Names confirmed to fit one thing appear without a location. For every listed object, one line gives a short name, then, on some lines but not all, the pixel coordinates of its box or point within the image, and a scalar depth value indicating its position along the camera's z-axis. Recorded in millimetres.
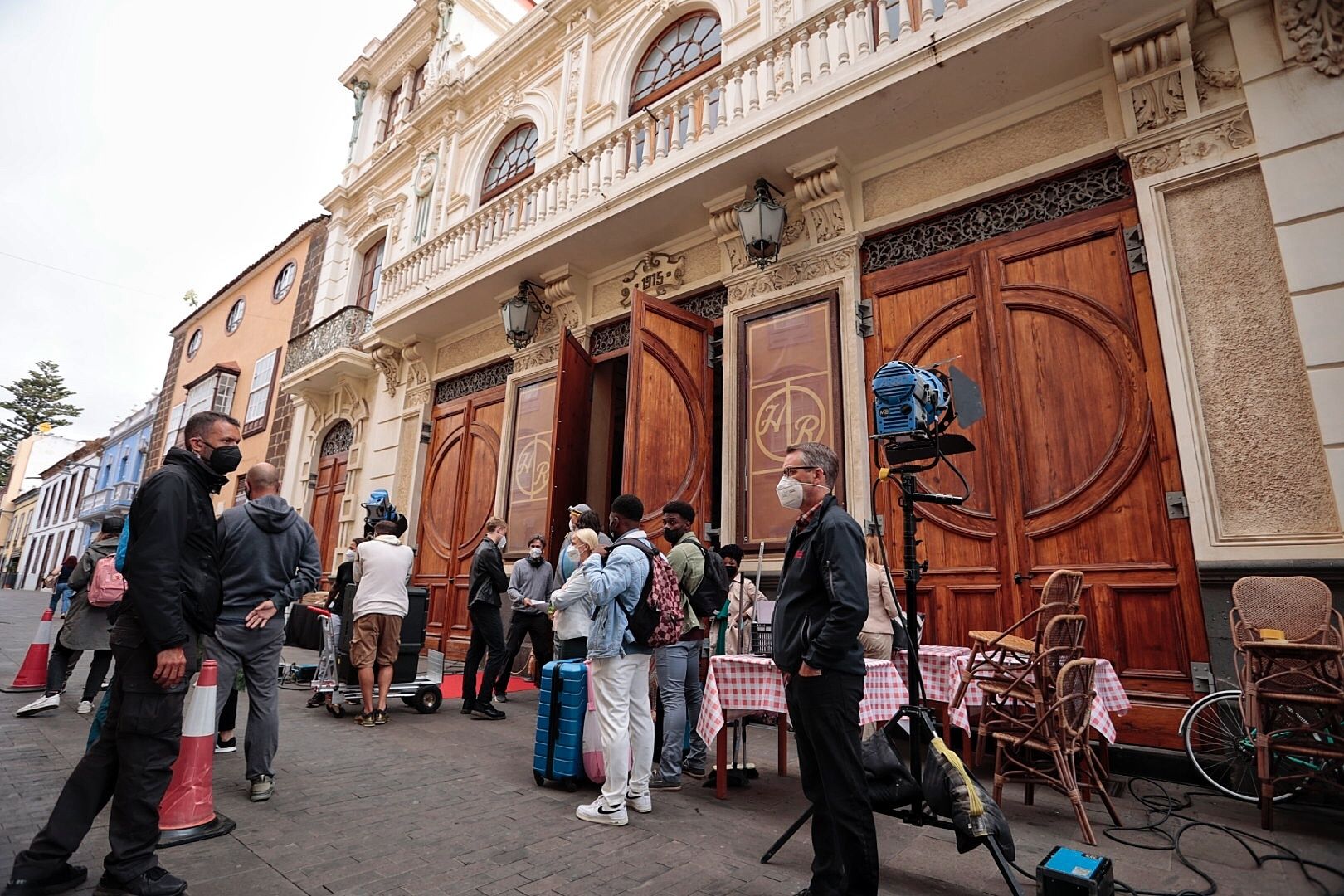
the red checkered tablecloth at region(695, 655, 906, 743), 3635
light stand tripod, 2680
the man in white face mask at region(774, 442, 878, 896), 2359
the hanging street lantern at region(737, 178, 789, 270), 6672
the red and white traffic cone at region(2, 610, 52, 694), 6066
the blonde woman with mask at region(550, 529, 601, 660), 3641
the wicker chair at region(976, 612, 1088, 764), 3465
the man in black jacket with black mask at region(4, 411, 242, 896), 2297
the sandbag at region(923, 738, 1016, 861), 2344
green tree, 42156
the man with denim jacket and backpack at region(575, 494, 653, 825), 3434
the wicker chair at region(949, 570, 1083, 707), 3766
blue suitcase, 3854
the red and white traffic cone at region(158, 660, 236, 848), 2867
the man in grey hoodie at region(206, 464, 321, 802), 3514
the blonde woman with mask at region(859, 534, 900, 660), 4246
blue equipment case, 2127
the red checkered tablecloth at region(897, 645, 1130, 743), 3986
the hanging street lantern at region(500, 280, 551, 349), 9039
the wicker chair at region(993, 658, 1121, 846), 3271
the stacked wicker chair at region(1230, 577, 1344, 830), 3299
